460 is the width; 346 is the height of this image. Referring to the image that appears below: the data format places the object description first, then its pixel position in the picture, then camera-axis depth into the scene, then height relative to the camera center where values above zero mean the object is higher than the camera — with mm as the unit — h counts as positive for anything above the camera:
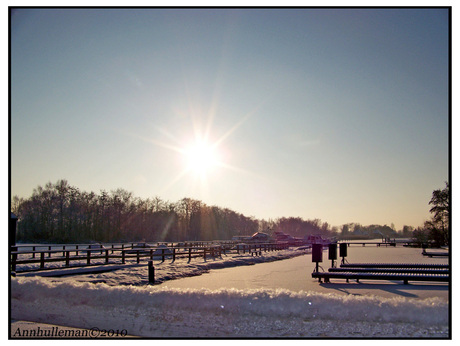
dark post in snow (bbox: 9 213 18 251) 26641 -2309
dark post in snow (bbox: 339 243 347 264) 19127 -2645
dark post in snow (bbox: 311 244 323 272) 16469 -2380
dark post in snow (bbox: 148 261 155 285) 16125 -3197
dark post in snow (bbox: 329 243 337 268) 17484 -2435
